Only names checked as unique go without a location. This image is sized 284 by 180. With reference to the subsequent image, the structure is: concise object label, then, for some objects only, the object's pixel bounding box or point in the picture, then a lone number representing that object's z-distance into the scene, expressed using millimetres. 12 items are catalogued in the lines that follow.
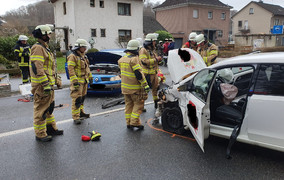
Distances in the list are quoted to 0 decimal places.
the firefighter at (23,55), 8391
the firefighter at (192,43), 7383
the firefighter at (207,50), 6441
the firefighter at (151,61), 5484
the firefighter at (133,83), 4426
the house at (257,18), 45250
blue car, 7355
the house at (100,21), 23141
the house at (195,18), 33719
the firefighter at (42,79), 3982
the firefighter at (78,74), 4938
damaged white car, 3027
